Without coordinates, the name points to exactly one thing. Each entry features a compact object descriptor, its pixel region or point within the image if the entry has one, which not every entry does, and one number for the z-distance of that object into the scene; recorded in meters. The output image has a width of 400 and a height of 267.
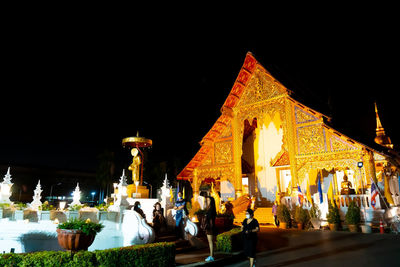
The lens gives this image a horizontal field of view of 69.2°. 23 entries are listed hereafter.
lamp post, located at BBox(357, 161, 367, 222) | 13.90
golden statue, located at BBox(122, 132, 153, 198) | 11.12
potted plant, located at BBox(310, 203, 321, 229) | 13.91
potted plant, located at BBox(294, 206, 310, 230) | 13.92
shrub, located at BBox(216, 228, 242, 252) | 7.87
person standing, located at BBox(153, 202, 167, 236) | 9.33
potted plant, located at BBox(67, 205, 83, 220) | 8.12
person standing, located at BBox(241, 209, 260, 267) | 6.24
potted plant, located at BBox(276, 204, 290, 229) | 14.53
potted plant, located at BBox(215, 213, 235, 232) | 11.96
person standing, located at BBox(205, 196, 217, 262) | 6.96
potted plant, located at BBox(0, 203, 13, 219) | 8.48
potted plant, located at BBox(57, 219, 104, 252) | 5.78
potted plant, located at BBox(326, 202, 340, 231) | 13.12
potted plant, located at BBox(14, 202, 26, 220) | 8.23
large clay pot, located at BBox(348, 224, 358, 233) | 12.54
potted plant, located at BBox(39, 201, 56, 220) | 8.09
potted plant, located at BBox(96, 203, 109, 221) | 8.06
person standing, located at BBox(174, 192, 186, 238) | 9.40
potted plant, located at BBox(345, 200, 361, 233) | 12.60
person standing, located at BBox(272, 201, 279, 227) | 15.28
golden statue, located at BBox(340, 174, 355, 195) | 14.78
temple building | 14.92
